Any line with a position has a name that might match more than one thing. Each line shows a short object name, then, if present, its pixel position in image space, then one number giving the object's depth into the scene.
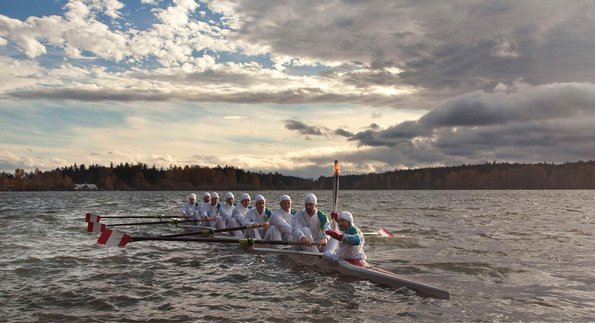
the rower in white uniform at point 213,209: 26.91
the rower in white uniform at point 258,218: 19.39
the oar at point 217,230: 18.38
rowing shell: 11.11
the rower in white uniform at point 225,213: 23.12
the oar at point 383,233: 20.73
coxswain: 12.41
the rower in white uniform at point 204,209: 27.81
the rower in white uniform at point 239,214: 20.81
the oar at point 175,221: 27.51
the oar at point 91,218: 24.39
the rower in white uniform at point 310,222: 15.60
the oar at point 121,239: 14.54
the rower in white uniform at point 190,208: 29.89
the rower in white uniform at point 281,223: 16.73
